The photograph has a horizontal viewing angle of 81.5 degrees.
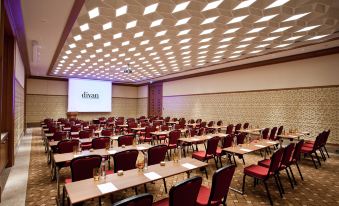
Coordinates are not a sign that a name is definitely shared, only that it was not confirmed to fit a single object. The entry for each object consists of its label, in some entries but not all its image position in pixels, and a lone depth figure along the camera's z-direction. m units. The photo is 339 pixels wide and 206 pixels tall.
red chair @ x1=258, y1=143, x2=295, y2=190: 4.33
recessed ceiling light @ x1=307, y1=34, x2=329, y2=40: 7.09
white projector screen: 17.97
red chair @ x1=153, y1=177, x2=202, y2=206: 2.16
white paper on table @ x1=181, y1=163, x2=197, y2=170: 3.47
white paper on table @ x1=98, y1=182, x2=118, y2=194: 2.45
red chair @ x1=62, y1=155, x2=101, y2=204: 3.34
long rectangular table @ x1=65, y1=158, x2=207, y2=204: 2.34
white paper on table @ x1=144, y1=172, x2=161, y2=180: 2.97
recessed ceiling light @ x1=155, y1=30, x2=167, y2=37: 6.83
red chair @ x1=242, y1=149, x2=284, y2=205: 3.84
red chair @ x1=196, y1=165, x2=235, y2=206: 2.65
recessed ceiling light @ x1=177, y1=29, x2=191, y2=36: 6.66
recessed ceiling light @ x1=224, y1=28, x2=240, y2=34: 6.55
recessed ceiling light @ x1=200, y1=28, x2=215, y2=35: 6.64
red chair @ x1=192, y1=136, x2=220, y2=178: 5.27
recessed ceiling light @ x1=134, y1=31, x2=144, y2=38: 6.97
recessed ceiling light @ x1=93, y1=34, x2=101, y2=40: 7.13
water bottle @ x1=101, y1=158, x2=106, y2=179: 2.90
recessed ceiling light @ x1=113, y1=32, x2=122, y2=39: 7.04
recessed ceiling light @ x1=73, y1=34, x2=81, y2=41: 7.13
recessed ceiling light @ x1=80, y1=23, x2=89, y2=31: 6.15
